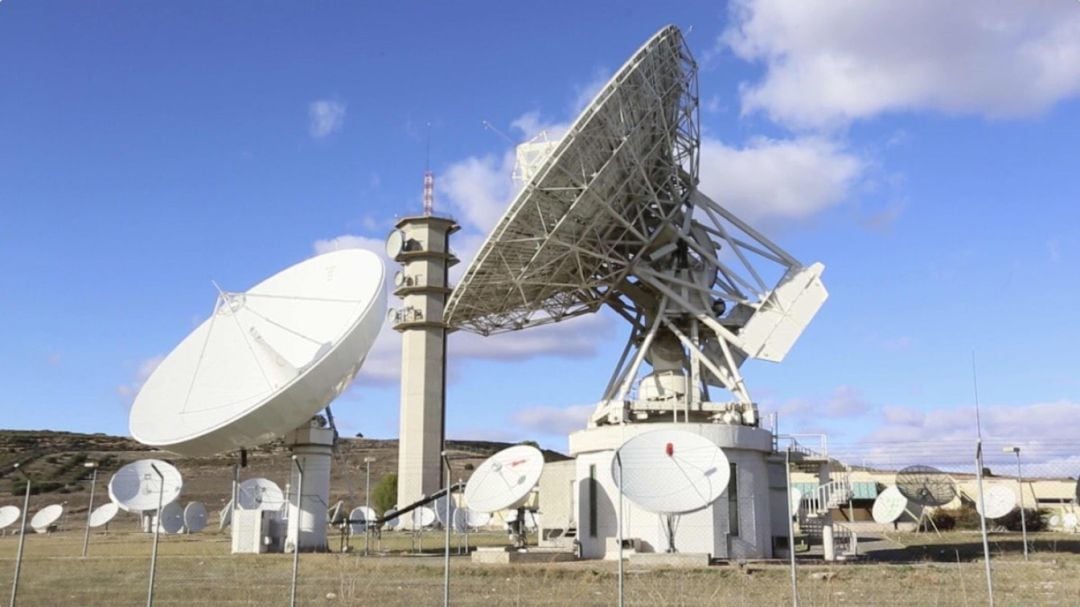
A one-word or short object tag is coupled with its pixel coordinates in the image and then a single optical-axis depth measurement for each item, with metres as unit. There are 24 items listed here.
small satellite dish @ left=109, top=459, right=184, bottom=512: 45.72
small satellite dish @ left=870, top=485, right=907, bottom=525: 51.09
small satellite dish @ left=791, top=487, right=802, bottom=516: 36.64
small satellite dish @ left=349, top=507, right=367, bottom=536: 59.69
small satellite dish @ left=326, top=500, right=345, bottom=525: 43.44
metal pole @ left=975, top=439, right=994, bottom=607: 13.26
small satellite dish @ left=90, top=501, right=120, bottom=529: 53.97
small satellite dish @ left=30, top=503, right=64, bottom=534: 56.28
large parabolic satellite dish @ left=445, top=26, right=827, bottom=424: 30.70
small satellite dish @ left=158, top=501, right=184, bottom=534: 55.97
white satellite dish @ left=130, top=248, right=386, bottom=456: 30.20
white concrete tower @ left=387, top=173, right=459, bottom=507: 69.75
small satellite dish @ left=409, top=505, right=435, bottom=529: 60.64
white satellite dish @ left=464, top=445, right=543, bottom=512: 33.72
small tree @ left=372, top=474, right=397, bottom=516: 78.31
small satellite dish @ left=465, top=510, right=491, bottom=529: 59.34
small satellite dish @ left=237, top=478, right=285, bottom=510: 44.89
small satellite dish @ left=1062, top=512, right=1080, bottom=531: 58.12
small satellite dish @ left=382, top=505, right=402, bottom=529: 68.12
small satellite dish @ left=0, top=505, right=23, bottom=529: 56.58
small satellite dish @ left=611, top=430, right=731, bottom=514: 27.27
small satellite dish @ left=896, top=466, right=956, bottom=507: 47.16
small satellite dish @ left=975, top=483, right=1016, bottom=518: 48.16
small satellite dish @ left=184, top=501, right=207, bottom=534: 57.97
